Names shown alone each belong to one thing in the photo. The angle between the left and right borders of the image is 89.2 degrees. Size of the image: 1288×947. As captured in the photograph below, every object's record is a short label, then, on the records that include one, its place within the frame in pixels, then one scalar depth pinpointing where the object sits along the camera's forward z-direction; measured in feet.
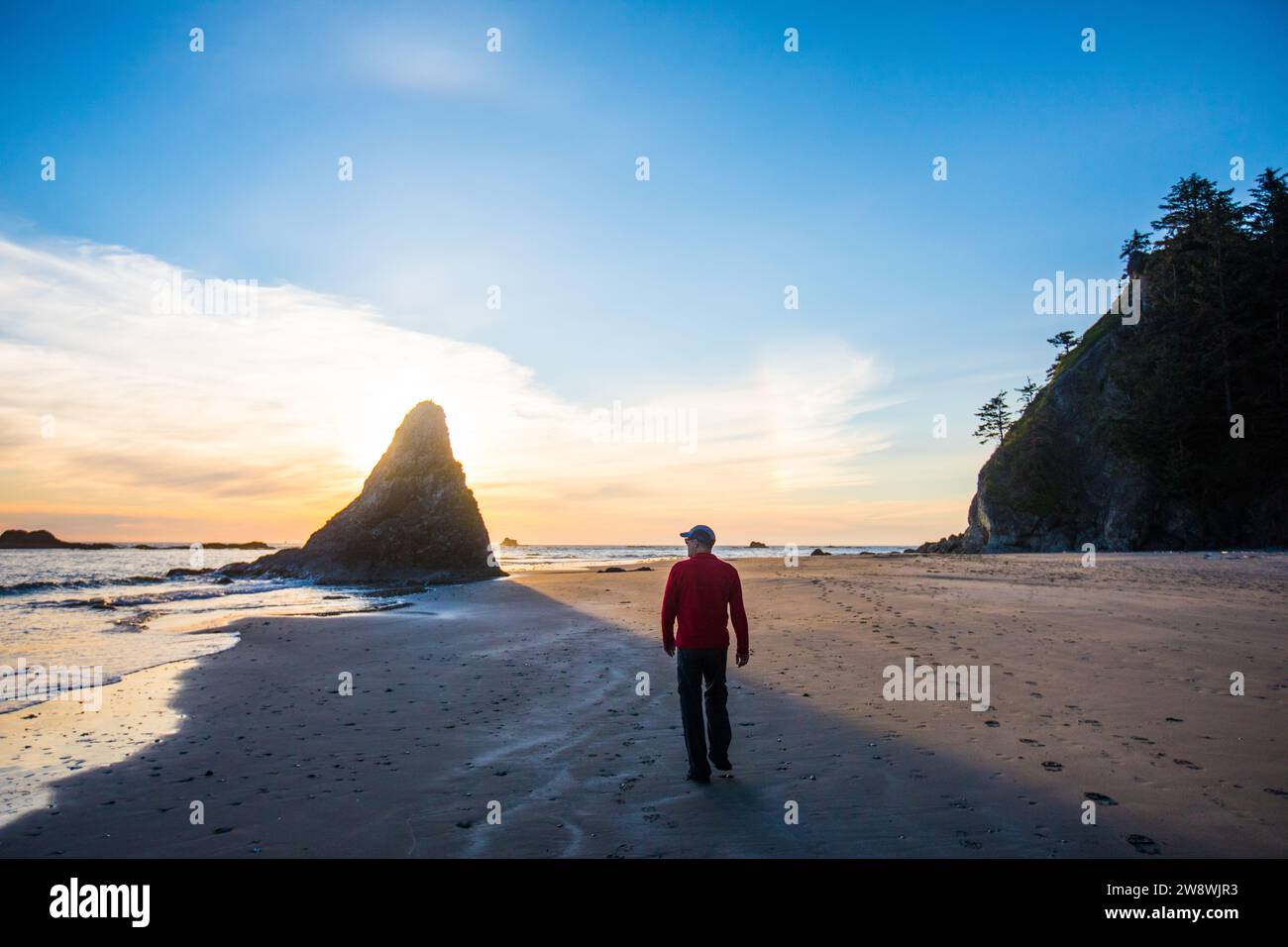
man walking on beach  24.06
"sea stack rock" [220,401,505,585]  156.25
